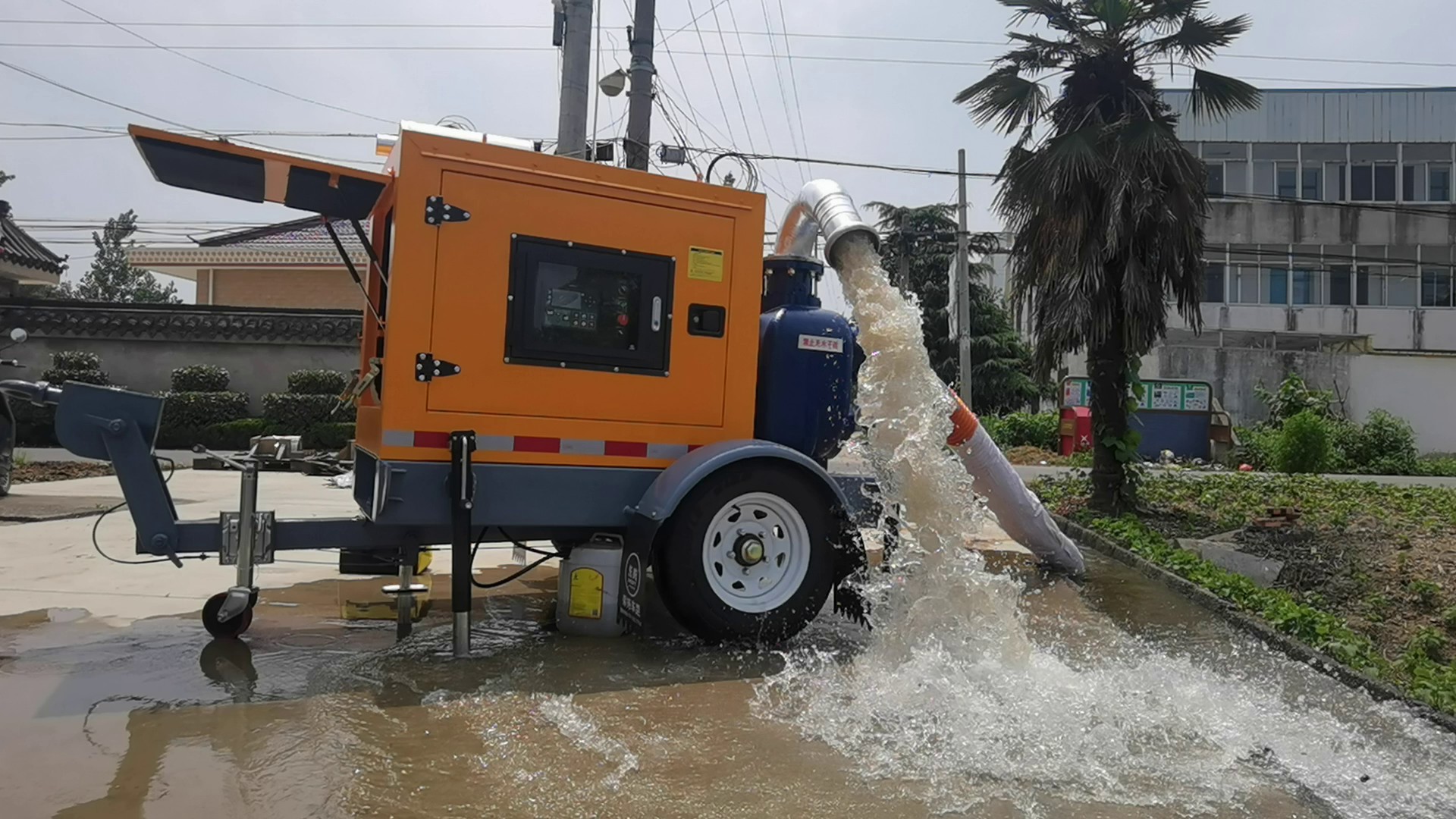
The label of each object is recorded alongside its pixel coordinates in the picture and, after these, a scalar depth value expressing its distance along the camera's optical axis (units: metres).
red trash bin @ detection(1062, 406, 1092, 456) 20.50
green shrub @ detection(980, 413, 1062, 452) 23.06
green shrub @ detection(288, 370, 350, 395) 22.12
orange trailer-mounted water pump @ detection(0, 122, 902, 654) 4.84
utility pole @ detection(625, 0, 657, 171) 11.44
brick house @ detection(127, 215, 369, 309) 26.84
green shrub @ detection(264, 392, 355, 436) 21.69
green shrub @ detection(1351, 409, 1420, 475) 19.61
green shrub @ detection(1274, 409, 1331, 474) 17.08
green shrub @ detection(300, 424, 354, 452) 21.25
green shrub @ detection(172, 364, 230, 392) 22.39
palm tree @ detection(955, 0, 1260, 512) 9.96
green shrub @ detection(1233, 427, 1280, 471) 18.78
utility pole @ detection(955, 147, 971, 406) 24.08
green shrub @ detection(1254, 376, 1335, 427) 21.97
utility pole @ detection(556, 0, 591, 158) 10.15
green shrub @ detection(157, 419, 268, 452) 21.42
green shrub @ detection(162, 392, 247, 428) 21.86
